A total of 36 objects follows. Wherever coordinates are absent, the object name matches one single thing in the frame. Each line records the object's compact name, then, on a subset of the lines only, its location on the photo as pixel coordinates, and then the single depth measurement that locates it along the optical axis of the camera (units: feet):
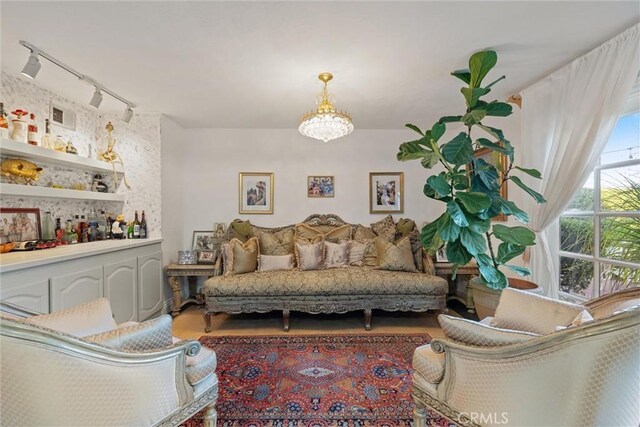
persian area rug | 5.14
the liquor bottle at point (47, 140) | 7.52
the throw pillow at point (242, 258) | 9.77
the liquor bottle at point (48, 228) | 7.79
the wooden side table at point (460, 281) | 9.93
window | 5.83
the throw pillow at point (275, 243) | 10.77
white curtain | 5.61
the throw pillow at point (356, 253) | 10.62
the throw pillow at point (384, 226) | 11.50
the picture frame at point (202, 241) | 11.85
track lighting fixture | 5.70
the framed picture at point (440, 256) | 10.68
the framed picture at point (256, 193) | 12.24
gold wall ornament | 9.73
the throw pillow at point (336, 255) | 10.50
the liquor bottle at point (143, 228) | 9.87
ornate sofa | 8.82
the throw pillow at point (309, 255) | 10.21
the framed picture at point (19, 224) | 6.90
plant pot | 6.86
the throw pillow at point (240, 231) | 11.29
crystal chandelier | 7.08
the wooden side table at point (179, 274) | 10.03
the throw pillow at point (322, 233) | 11.32
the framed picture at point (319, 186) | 12.37
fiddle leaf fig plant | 6.06
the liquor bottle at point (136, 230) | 9.74
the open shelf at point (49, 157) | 6.49
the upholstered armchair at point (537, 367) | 2.73
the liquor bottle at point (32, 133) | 7.03
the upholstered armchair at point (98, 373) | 2.57
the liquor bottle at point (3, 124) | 6.42
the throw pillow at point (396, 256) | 9.80
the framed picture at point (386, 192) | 12.45
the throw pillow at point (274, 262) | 10.12
